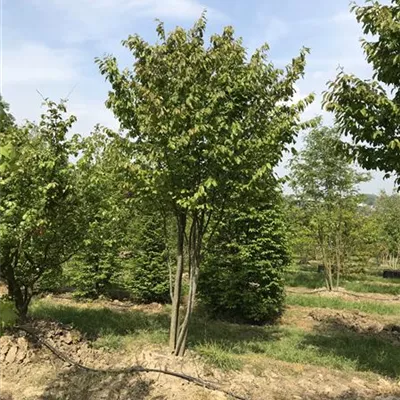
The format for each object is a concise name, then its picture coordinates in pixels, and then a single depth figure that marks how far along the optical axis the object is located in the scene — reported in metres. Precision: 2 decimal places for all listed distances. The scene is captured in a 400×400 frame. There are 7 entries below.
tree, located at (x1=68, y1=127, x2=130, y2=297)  7.54
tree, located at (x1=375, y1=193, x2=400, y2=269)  31.12
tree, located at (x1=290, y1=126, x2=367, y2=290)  18.25
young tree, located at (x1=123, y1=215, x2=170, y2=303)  13.99
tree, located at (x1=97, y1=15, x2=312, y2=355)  6.38
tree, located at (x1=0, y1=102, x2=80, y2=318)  6.86
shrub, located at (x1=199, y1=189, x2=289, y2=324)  11.59
